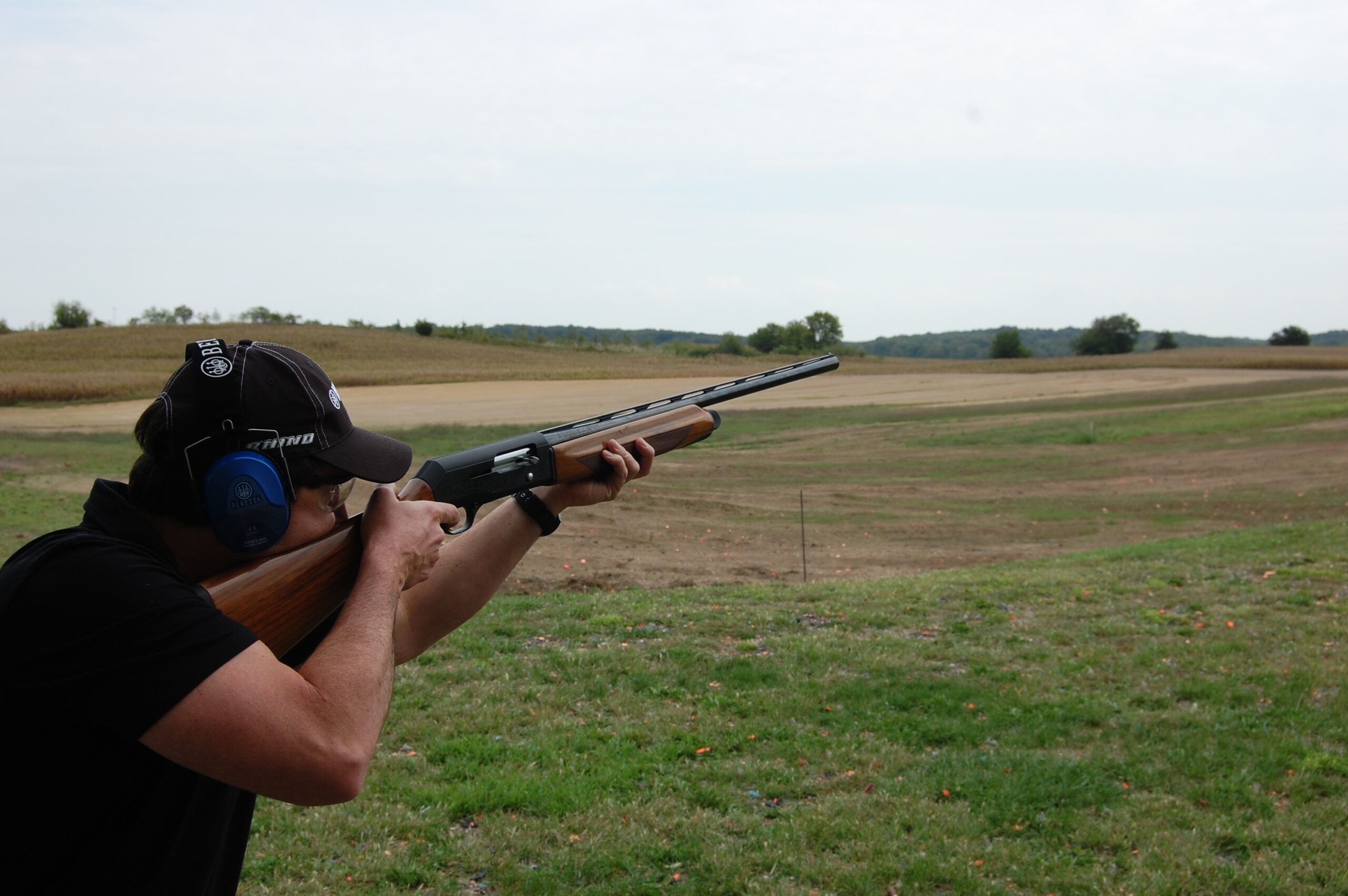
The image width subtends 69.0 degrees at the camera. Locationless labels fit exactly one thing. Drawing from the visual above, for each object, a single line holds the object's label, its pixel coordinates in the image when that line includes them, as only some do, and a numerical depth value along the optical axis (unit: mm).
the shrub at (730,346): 54094
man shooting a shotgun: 1694
